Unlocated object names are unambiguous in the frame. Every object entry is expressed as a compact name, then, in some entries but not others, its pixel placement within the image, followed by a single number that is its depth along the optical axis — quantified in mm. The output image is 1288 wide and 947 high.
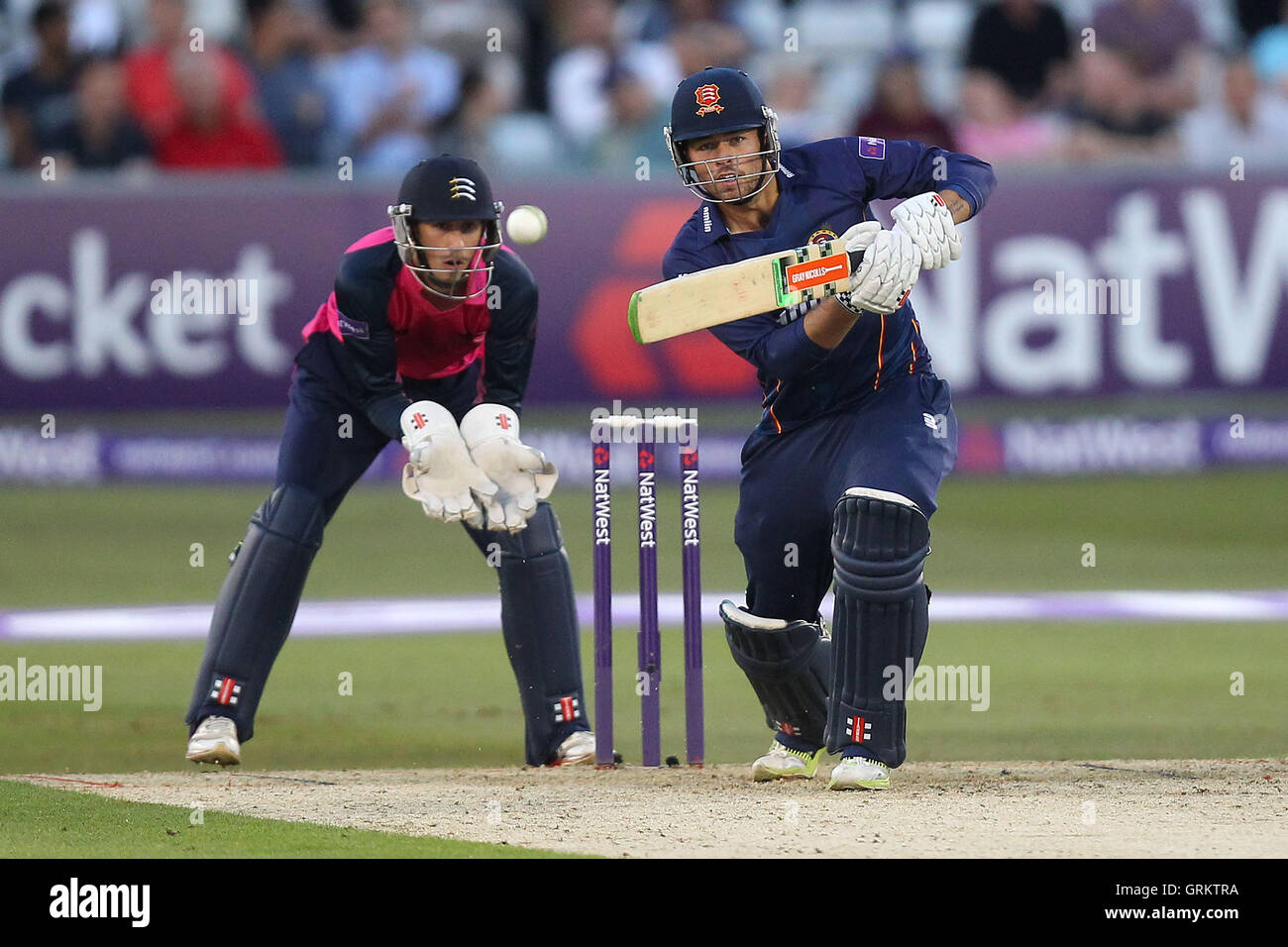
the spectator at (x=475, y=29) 14688
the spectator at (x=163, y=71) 13578
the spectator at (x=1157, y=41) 14406
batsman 5309
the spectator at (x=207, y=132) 13078
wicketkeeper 5984
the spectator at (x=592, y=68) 14062
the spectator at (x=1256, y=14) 15703
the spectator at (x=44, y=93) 13320
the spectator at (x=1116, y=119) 13602
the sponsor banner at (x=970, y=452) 12453
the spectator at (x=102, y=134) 13070
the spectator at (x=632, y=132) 13250
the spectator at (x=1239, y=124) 13820
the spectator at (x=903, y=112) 13164
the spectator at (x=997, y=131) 13562
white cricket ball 5906
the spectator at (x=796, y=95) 13492
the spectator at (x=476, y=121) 13609
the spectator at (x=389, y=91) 13609
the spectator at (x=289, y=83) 13562
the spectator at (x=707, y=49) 13938
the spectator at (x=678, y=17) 14773
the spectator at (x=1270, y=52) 15094
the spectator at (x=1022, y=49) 14508
